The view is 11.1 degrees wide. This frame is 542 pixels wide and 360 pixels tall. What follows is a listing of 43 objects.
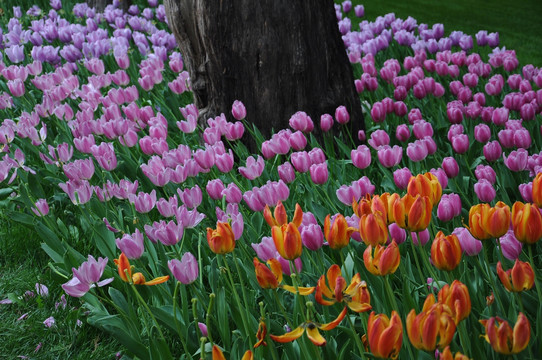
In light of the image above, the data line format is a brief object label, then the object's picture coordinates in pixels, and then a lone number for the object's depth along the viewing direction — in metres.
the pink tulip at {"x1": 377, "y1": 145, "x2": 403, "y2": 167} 5.29
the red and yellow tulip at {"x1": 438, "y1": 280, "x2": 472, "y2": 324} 4.38
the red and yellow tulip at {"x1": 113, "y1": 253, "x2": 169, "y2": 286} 4.62
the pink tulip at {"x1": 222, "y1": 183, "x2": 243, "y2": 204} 5.13
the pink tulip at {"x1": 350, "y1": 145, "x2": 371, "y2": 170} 5.32
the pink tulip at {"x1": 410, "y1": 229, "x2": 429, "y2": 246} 4.84
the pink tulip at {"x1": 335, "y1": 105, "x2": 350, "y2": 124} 6.05
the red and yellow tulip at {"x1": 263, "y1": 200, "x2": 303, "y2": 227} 4.68
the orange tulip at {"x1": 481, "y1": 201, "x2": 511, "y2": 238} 4.52
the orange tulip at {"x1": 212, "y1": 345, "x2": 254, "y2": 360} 4.43
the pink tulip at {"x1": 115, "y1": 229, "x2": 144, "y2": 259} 4.91
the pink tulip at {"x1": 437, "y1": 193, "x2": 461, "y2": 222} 4.94
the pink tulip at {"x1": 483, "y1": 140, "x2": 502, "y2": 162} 5.42
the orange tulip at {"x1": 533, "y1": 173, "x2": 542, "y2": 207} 4.61
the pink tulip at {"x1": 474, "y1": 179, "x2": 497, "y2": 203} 5.08
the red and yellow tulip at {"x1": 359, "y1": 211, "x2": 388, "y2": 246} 4.56
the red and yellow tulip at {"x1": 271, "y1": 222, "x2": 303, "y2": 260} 4.54
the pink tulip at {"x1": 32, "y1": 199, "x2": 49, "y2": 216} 5.32
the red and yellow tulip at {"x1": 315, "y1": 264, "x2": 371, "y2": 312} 4.47
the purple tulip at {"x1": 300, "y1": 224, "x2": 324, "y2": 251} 4.73
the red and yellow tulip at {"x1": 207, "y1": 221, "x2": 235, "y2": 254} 4.59
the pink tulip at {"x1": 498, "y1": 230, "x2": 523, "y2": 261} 4.78
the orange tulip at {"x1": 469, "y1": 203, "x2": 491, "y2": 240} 4.53
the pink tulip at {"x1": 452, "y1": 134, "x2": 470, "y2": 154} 5.45
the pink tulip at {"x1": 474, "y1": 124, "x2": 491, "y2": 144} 5.62
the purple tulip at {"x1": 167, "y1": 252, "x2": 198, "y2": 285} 4.75
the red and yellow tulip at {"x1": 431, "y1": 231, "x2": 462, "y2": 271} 4.49
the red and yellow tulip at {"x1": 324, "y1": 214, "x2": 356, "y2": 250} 4.60
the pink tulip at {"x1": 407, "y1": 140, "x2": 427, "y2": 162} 5.37
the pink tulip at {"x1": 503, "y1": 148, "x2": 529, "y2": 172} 5.29
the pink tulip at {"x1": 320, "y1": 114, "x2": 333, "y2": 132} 6.04
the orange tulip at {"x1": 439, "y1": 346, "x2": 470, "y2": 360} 4.32
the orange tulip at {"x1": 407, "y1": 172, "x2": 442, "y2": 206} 4.64
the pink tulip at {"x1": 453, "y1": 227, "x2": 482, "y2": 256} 4.80
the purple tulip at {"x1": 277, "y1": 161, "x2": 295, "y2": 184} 5.28
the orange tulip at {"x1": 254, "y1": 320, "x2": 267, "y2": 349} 4.50
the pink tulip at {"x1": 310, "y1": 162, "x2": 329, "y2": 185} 5.18
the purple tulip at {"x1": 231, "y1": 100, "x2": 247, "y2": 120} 6.21
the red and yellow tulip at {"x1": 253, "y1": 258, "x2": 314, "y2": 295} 4.54
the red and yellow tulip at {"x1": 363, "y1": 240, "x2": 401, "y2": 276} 4.48
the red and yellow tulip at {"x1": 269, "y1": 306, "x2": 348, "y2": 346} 4.41
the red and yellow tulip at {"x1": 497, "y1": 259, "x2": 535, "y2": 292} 4.47
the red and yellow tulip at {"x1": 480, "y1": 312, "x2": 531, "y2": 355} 4.34
